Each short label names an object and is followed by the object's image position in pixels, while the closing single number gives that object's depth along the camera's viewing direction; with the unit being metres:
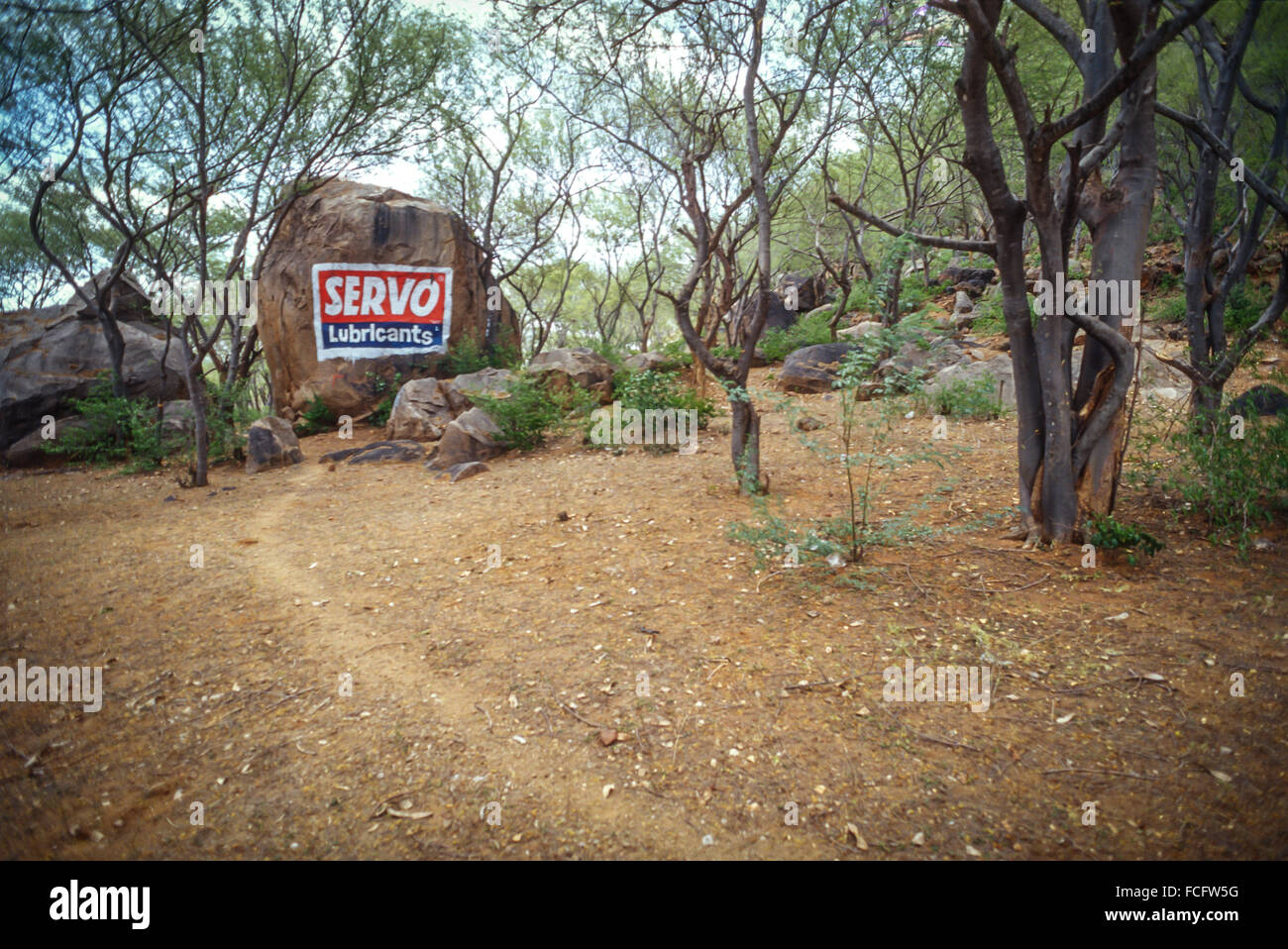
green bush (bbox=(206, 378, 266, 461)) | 10.37
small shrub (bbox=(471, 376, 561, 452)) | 9.37
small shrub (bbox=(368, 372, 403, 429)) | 12.95
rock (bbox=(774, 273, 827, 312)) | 20.11
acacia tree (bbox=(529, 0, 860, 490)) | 6.01
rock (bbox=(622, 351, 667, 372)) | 12.69
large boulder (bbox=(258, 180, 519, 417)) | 13.35
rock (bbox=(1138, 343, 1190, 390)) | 8.66
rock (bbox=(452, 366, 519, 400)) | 10.66
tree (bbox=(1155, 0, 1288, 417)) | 5.00
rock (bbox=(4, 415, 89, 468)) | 11.43
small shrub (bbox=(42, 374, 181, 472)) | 10.55
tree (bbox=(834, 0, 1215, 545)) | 4.16
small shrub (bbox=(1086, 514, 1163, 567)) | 4.08
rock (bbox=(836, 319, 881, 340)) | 12.49
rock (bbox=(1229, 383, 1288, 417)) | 6.03
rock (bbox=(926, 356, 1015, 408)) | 9.52
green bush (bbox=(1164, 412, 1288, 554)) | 4.18
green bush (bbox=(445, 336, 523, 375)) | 13.69
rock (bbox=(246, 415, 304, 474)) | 9.95
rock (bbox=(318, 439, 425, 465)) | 9.84
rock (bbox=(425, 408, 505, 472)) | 9.10
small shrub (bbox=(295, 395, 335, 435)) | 12.98
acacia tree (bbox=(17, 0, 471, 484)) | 7.66
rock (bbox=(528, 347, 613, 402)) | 11.66
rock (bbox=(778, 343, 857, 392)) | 11.44
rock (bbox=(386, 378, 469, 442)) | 11.09
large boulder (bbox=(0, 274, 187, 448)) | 11.94
